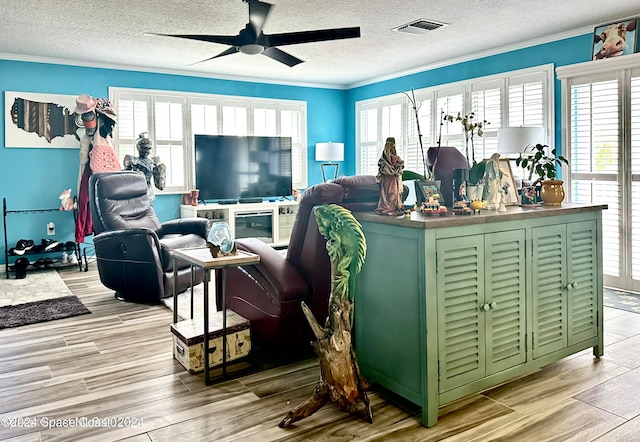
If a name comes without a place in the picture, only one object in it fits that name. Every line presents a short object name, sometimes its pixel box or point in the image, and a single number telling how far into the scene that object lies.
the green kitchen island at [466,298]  2.24
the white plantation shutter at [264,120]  7.73
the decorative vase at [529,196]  3.01
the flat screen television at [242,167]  7.12
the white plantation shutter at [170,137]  6.95
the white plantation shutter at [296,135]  8.04
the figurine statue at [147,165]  6.21
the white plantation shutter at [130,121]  6.67
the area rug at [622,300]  4.18
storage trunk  2.87
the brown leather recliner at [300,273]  2.74
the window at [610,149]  4.69
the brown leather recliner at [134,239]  4.30
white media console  6.93
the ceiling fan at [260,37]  3.71
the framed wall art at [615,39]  4.66
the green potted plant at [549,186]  3.00
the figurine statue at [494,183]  2.69
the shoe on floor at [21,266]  5.54
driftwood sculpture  2.27
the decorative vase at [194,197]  6.92
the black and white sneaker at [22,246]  5.67
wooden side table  2.68
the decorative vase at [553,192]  3.00
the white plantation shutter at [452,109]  6.54
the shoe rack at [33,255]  5.71
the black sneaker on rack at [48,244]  5.79
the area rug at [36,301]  3.99
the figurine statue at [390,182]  2.50
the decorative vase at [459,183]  2.61
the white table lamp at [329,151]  7.95
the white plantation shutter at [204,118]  7.21
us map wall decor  6.05
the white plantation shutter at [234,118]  7.46
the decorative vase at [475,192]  2.70
